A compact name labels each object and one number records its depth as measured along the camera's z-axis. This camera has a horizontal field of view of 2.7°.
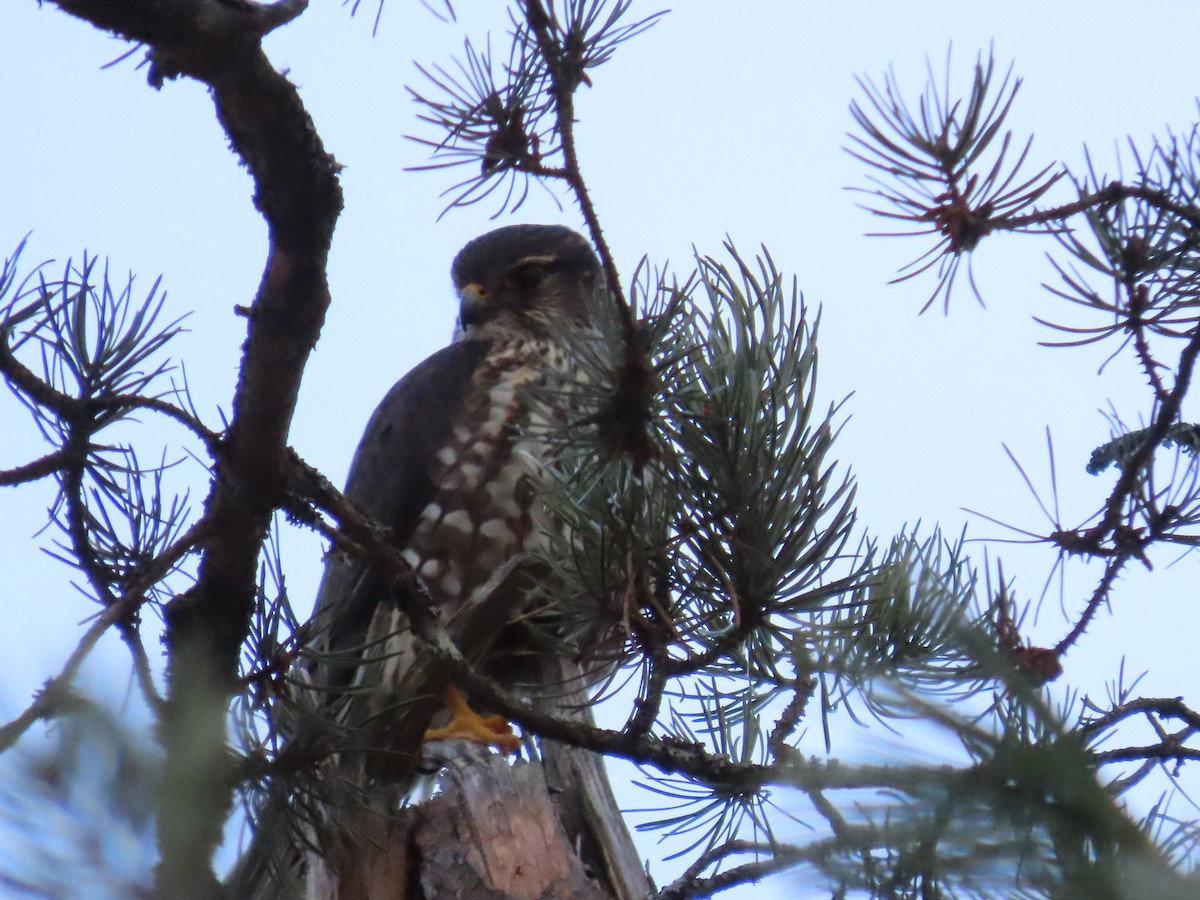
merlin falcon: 8.56
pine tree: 8.28
